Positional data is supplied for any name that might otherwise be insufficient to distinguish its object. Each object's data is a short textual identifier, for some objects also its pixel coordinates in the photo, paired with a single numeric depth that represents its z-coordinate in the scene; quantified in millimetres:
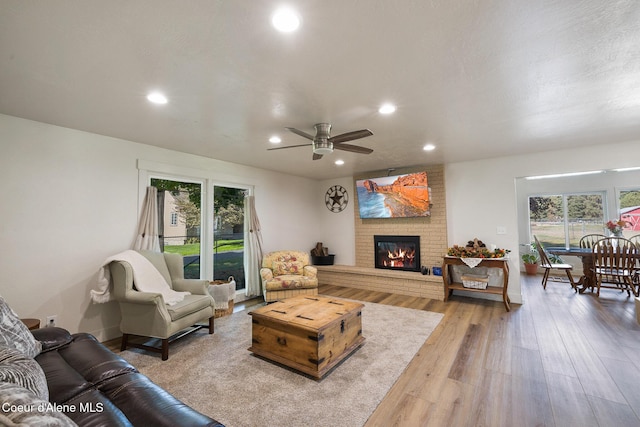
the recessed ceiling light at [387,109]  2529
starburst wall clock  6406
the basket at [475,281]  4305
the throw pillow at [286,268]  4766
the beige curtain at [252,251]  4902
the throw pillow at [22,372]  995
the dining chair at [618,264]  4352
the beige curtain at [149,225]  3544
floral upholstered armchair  4355
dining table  4833
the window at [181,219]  3951
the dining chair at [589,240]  5955
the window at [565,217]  6254
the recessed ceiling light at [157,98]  2261
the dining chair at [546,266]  4996
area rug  1908
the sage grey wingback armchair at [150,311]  2691
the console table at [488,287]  4078
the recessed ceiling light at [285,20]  1382
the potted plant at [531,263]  6590
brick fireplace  4910
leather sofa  1139
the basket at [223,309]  3939
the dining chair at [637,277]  4453
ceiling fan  2770
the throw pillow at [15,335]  1549
